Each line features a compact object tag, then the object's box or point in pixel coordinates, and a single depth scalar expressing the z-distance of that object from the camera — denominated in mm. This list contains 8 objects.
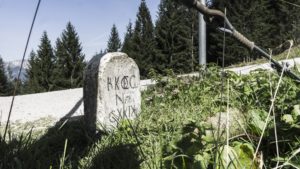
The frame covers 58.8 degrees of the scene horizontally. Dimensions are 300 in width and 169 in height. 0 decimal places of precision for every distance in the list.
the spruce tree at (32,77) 27543
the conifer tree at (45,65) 28858
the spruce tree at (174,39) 28069
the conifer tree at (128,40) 29695
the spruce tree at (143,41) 28322
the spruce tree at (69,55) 30522
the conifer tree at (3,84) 29404
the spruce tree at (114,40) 37889
